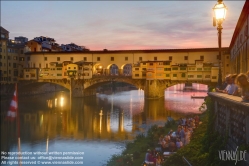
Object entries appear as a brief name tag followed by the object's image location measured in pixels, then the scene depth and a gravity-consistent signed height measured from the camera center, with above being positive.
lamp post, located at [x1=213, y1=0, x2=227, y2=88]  10.50 +2.48
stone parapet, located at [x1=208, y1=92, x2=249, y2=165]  6.98 -1.16
